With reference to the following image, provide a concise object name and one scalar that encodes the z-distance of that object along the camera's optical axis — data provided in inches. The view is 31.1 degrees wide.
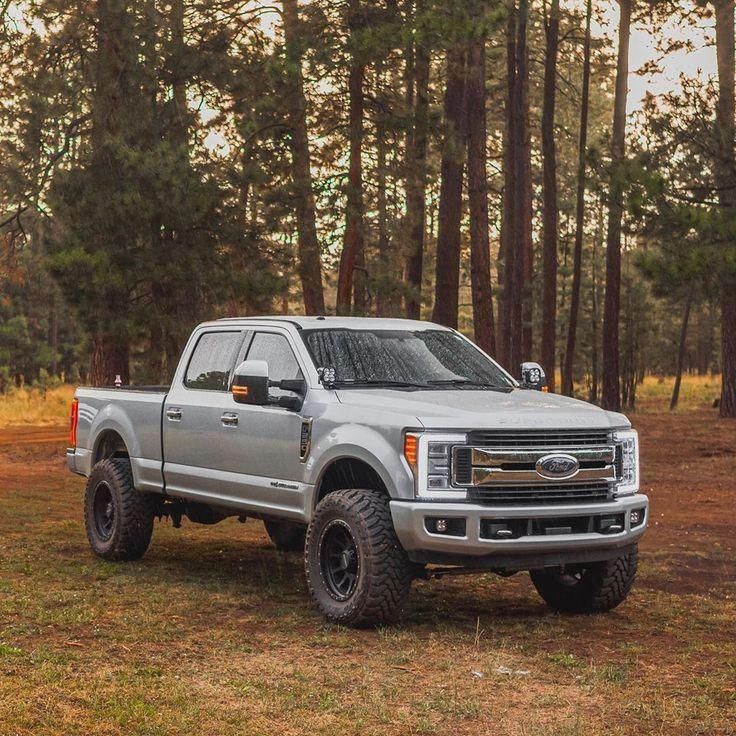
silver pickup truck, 332.5
